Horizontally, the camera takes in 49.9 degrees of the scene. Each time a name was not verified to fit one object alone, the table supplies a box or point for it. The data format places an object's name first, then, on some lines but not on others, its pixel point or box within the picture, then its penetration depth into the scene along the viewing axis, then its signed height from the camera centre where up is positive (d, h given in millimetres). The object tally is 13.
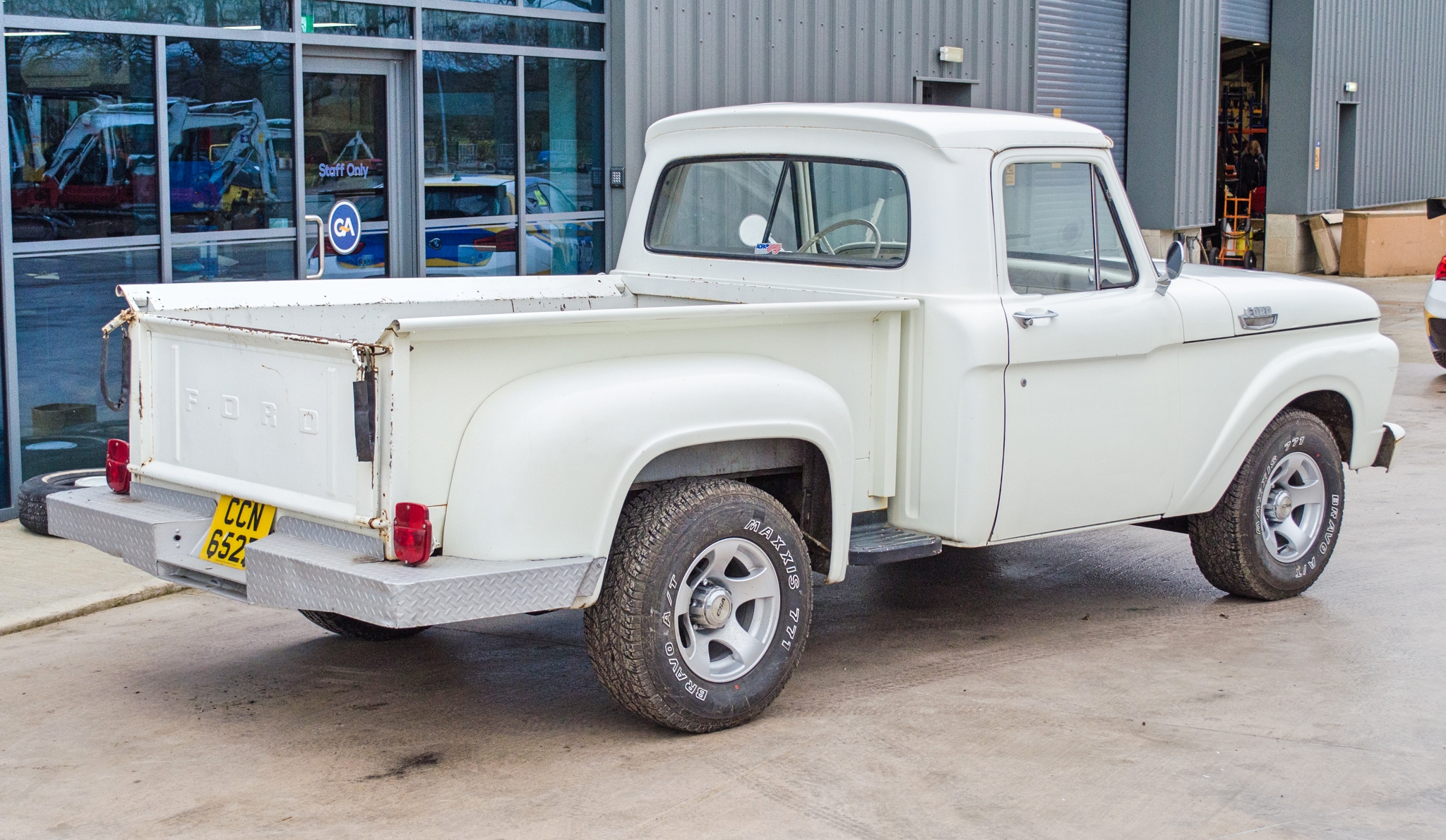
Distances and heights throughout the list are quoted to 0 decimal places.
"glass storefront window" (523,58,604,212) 10859 +885
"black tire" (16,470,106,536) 7344 -1136
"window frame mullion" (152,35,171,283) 8375 +552
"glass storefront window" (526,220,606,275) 10953 +83
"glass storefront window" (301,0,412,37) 9289 +1461
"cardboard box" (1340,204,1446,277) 21828 +279
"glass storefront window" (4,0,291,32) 7895 +1337
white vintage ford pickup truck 4262 -471
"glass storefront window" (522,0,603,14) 10734 +1779
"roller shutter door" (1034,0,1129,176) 17094 +2290
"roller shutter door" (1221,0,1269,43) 21125 +3349
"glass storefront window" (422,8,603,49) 10070 +1550
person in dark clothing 24109 +1436
